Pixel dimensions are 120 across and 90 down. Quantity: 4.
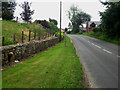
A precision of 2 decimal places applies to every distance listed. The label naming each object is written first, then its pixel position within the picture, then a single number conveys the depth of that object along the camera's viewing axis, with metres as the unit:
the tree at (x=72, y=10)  99.75
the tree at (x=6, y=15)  23.55
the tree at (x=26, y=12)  36.94
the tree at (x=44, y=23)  30.63
